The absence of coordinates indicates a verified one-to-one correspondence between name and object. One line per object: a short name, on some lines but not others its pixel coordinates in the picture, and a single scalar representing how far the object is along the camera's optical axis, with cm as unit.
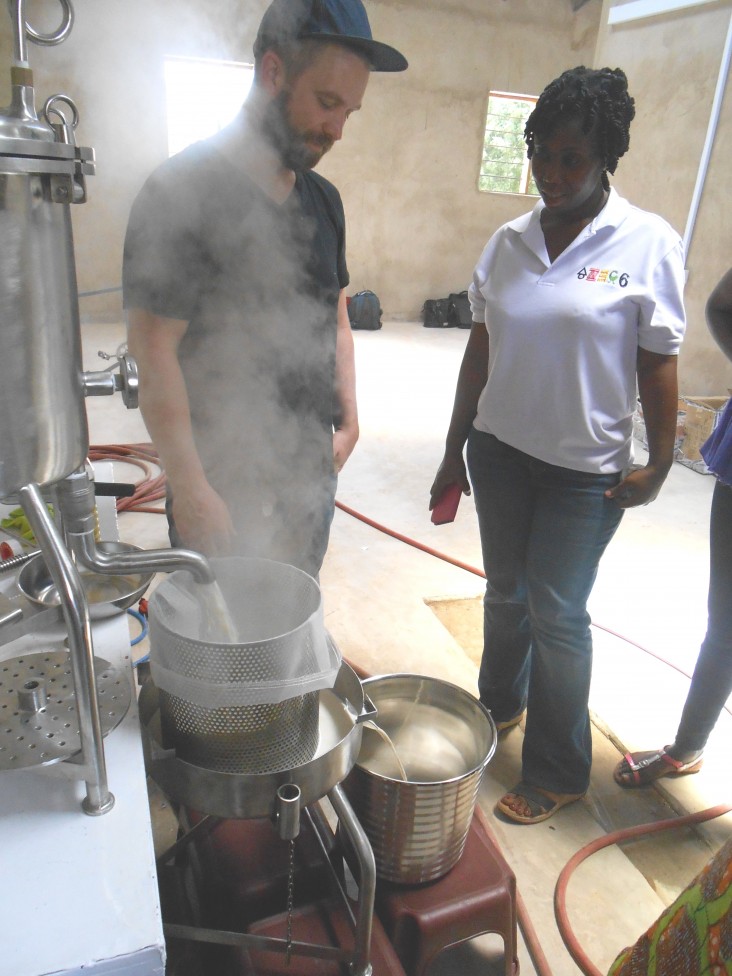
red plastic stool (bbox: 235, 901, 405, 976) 102
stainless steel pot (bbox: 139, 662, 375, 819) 75
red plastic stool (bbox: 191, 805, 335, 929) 108
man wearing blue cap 110
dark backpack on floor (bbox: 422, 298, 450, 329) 791
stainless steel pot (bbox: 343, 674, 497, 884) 114
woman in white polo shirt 127
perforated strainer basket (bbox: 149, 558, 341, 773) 72
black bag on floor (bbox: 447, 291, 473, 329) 781
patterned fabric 81
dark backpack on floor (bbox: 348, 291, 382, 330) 735
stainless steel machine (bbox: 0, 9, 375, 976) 57
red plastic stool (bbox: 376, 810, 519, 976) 113
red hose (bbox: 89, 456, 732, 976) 129
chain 94
